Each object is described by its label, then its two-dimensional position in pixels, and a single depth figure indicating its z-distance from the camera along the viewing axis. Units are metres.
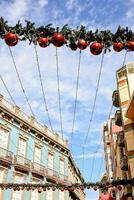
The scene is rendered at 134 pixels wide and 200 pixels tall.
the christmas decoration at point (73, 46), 5.14
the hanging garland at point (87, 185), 11.04
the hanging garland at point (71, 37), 4.98
